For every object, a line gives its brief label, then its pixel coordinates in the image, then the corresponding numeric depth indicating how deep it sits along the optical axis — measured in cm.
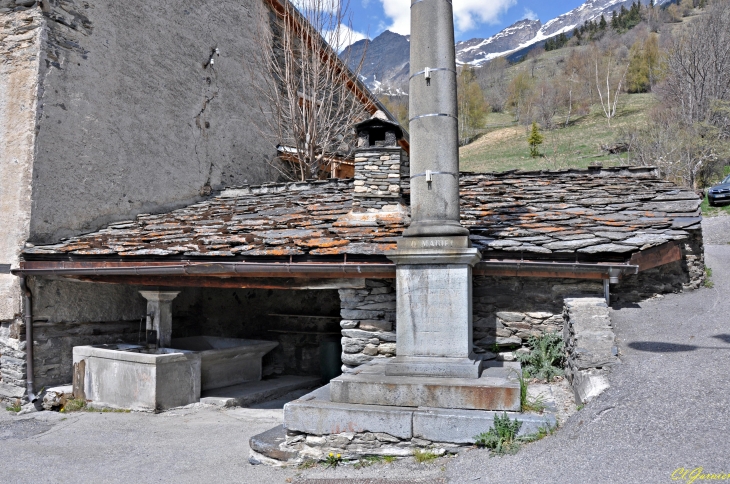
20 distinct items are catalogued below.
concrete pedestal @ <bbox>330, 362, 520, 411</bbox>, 425
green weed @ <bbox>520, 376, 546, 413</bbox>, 430
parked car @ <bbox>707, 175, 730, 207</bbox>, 1719
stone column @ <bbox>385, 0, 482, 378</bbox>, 481
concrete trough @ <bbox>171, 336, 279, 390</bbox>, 781
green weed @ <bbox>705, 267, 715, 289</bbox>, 705
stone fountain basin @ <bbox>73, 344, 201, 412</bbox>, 690
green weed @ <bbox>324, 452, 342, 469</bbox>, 435
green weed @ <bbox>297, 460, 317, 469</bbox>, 443
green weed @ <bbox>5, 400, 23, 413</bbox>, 759
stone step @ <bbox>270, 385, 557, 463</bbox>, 412
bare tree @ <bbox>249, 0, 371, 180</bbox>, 1256
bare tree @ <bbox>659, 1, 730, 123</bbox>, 2384
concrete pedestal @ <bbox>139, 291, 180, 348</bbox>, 782
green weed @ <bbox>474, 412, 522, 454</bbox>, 396
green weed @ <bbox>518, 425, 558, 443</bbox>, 397
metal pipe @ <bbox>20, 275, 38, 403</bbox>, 755
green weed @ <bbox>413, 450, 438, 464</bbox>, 413
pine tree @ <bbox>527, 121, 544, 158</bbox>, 3281
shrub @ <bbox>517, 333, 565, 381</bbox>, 546
